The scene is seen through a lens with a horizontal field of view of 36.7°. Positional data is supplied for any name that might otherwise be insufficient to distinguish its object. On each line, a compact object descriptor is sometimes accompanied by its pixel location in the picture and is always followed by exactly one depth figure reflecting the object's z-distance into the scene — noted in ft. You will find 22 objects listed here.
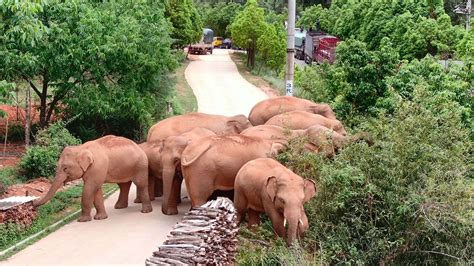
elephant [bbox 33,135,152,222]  46.16
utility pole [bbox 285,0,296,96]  66.74
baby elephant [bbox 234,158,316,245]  38.11
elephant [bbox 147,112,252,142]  56.13
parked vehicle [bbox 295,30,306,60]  199.82
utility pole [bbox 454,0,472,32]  116.62
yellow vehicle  266.45
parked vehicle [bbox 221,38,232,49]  272.51
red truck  138.82
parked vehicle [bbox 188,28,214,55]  223.65
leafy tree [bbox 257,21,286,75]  155.43
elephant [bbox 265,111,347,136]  55.26
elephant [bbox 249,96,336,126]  61.26
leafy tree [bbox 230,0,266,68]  161.89
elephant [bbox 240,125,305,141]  48.29
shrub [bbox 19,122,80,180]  58.80
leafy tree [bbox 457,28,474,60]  67.26
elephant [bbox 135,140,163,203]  51.81
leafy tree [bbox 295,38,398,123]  68.39
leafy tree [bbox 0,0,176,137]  63.00
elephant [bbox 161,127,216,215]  48.93
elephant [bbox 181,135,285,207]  45.16
